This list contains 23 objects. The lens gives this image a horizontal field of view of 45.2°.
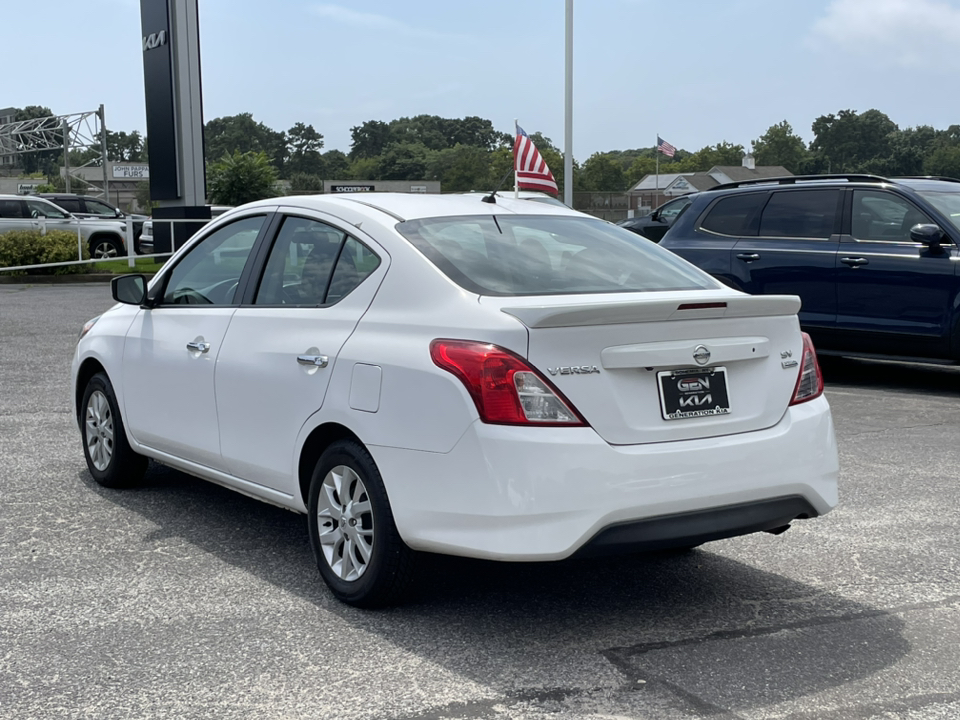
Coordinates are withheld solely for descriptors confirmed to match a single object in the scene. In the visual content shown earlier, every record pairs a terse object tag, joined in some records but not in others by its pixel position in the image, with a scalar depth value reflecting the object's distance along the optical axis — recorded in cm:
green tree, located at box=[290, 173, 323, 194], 11931
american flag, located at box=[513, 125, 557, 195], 1962
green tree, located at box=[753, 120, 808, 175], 16750
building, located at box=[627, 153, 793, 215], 8200
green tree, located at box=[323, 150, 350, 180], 16925
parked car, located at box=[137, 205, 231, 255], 3203
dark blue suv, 1002
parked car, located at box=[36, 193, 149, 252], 3139
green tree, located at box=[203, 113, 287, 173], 18375
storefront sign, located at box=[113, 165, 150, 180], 13038
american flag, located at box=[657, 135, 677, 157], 5090
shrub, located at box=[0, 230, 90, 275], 2416
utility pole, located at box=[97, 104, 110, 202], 7556
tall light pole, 2920
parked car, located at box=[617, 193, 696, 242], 1491
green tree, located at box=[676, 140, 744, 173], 15300
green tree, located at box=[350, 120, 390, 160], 18900
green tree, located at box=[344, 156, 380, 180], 15025
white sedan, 384
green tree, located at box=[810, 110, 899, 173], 16500
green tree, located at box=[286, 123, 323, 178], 18038
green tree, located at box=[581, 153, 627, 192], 12738
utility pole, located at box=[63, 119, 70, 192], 8526
